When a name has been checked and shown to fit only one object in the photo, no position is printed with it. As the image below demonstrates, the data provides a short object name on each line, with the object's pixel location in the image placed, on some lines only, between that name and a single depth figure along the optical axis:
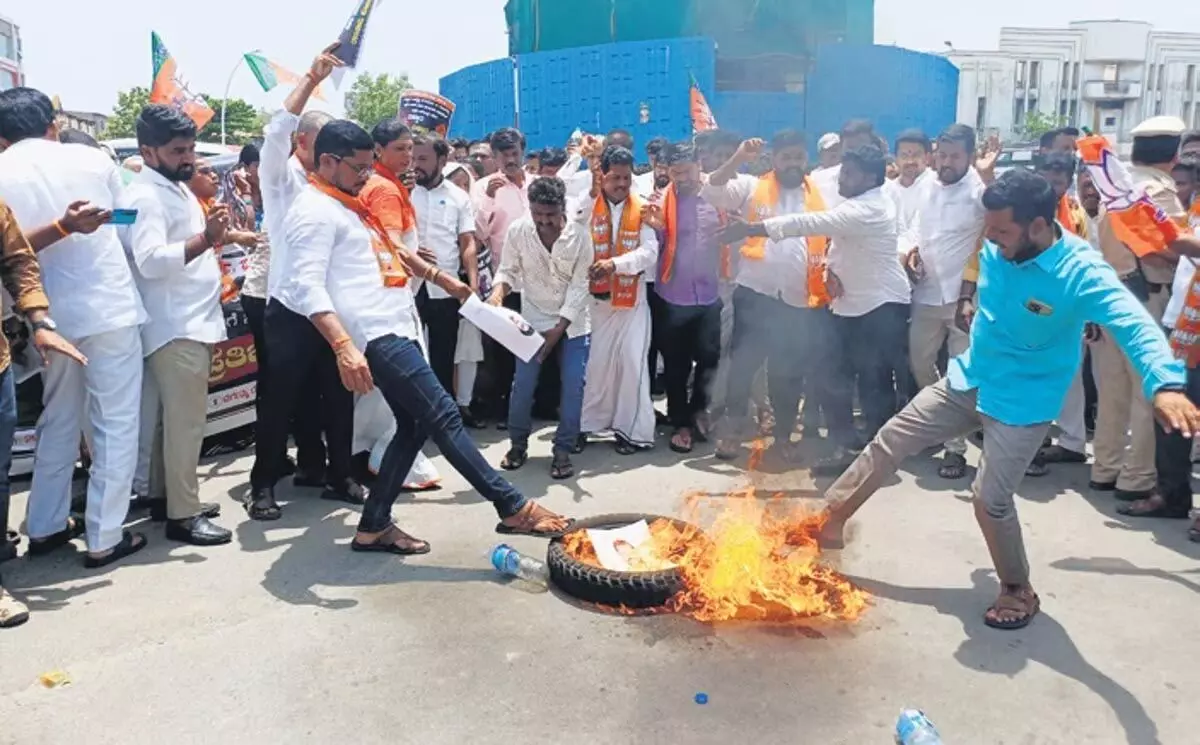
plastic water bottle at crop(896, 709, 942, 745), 2.89
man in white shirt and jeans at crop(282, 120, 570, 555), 4.28
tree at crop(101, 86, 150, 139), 37.34
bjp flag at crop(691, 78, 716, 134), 7.76
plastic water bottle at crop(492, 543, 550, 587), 4.27
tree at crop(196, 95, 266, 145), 38.33
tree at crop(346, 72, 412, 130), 48.47
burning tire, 3.94
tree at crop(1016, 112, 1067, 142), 52.81
